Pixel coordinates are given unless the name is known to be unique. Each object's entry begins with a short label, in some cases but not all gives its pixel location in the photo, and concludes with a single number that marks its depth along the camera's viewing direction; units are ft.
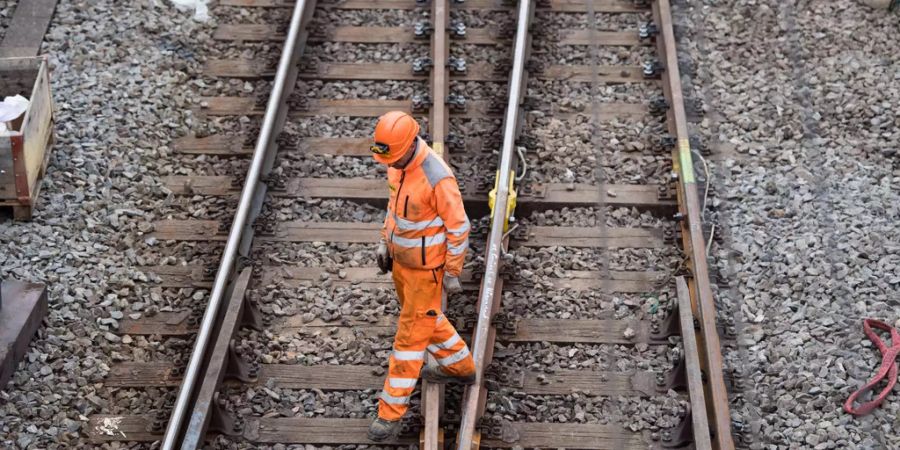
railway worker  50.55
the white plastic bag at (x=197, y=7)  79.41
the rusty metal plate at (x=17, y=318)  55.83
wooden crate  63.21
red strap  55.26
